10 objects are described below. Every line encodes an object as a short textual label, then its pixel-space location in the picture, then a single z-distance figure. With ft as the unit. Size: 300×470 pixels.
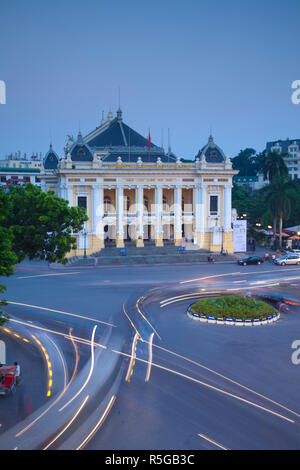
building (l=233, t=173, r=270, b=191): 398.42
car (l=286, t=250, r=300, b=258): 170.36
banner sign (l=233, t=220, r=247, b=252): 182.60
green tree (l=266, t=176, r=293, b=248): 191.93
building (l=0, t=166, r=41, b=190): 373.46
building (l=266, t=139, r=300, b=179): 393.50
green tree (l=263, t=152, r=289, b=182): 237.66
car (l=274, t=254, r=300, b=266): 162.30
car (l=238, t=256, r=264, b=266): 163.94
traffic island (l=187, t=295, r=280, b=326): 82.43
